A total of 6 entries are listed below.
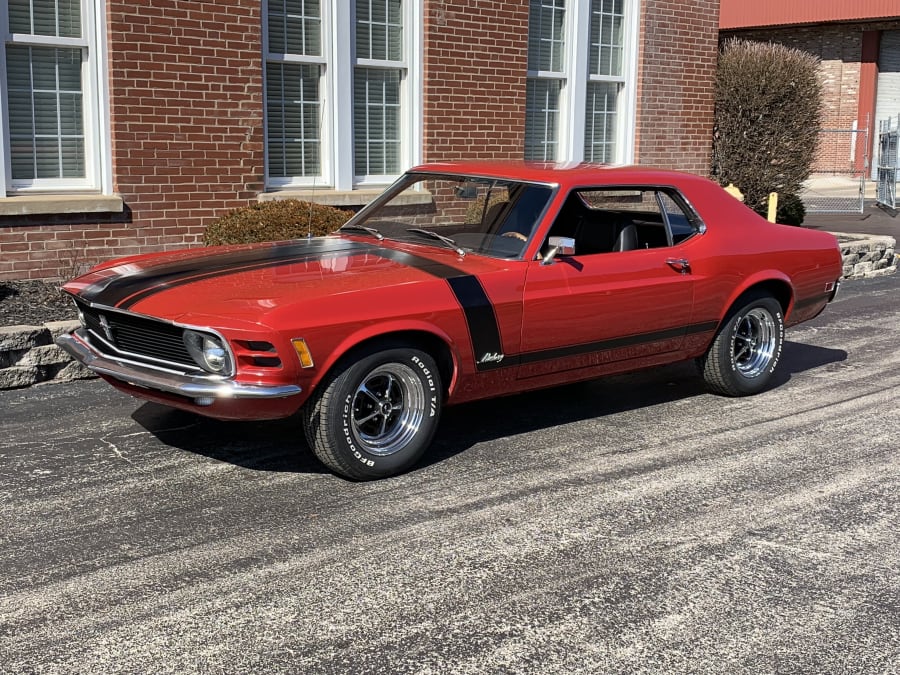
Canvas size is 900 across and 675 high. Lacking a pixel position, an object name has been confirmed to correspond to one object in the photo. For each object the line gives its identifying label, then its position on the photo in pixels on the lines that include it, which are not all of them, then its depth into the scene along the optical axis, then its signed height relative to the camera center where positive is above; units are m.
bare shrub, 15.08 +0.34
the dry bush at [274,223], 9.31 -0.72
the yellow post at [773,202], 13.65 -0.71
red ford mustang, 5.15 -0.84
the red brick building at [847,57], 31.94 +2.52
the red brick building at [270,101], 9.76 +0.37
